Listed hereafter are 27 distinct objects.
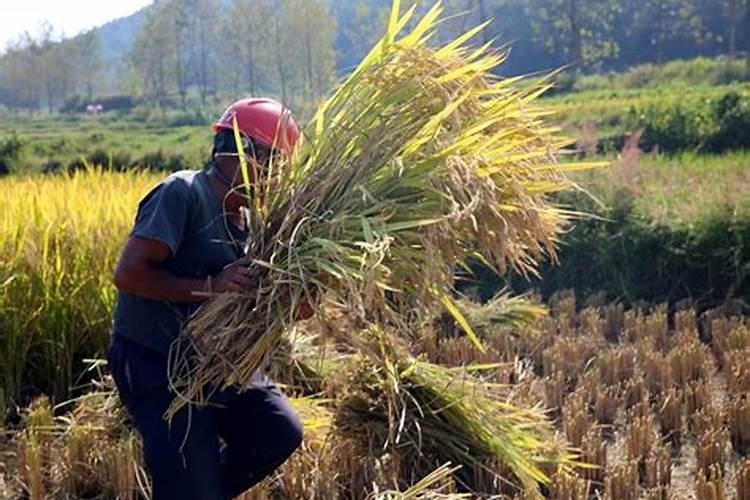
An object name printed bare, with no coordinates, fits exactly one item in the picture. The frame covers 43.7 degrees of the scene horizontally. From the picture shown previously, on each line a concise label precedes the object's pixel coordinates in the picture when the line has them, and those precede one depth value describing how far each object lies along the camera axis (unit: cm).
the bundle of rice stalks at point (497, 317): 559
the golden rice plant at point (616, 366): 486
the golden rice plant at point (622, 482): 327
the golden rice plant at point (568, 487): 309
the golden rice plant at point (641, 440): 367
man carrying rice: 250
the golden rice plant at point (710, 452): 354
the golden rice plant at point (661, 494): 309
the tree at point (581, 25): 3803
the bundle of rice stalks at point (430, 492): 294
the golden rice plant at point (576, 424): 383
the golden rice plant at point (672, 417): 411
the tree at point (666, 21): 3797
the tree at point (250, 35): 4475
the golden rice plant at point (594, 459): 359
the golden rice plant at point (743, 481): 318
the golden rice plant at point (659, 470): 345
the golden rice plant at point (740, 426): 391
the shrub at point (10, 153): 1620
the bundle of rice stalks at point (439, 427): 336
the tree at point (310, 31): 3884
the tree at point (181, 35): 5178
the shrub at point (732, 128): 1212
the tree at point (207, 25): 6164
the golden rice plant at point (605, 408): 430
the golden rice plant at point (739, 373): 439
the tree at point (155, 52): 5266
